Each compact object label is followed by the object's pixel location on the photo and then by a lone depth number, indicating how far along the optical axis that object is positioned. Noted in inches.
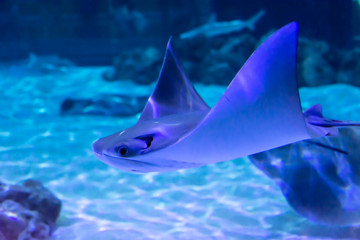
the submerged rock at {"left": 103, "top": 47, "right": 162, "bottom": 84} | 431.2
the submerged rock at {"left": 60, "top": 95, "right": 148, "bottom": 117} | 287.0
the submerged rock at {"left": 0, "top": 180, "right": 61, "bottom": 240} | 100.3
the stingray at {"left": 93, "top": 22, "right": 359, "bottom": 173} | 58.6
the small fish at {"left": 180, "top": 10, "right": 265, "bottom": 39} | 422.9
